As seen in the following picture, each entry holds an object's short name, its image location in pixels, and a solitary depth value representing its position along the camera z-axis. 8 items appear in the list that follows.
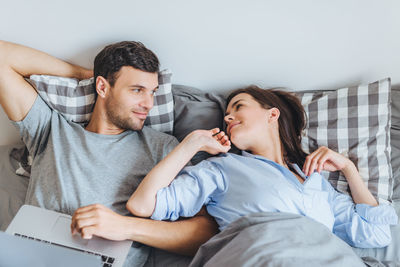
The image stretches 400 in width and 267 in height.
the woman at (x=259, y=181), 1.23
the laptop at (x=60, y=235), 1.12
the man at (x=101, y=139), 1.28
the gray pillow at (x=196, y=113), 1.62
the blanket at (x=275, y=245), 1.00
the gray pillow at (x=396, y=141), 1.54
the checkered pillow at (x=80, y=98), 1.49
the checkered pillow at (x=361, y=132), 1.49
